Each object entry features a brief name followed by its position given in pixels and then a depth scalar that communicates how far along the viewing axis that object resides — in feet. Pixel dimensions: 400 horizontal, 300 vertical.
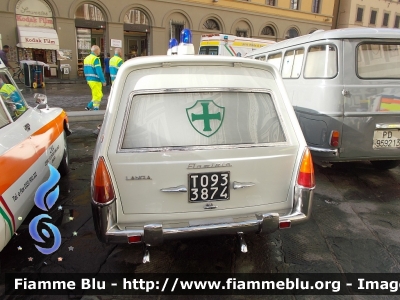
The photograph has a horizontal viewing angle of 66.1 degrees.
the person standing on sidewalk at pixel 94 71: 28.96
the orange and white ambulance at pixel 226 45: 53.31
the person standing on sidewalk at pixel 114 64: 34.19
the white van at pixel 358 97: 14.12
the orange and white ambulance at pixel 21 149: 8.16
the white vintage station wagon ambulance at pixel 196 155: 7.94
